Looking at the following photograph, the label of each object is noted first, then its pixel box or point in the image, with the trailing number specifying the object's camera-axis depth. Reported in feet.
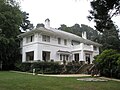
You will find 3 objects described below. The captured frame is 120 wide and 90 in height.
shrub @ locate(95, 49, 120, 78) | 59.69
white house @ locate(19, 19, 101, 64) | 98.73
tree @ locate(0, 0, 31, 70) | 102.67
